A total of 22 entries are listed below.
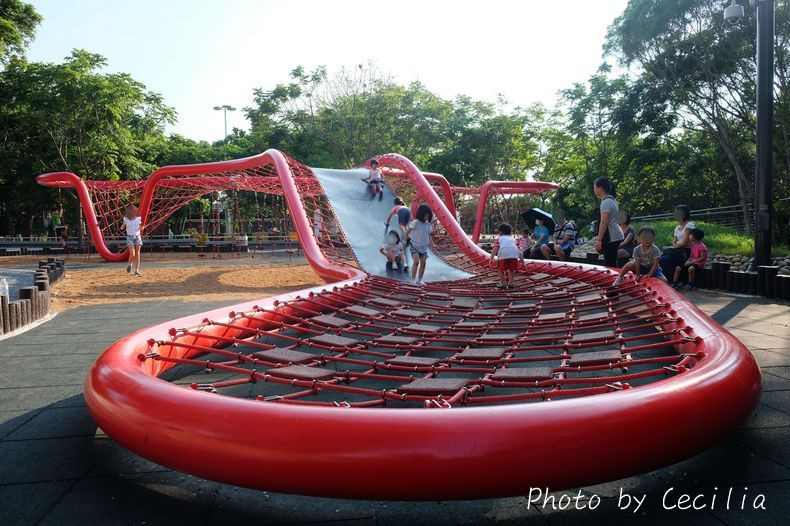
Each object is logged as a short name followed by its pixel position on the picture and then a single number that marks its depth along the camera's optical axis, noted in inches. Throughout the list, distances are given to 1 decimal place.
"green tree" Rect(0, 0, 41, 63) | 609.0
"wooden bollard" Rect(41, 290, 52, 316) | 257.7
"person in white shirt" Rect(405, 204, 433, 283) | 287.9
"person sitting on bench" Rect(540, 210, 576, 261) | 369.4
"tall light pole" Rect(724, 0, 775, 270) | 296.4
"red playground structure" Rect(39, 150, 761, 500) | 67.6
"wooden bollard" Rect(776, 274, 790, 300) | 267.9
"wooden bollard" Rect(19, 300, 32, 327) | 223.6
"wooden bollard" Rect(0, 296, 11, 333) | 207.1
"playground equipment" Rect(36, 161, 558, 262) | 522.0
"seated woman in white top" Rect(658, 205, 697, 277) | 312.7
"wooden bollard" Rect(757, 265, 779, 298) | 275.7
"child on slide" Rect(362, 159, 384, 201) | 434.3
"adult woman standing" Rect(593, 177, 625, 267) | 205.7
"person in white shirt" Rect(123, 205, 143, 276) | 430.0
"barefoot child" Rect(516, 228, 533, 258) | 417.7
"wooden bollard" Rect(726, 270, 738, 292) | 301.6
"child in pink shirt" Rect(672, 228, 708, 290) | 317.7
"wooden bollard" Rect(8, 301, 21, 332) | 212.5
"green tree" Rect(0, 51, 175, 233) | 722.8
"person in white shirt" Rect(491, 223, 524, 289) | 267.3
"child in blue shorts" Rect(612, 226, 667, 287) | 199.6
